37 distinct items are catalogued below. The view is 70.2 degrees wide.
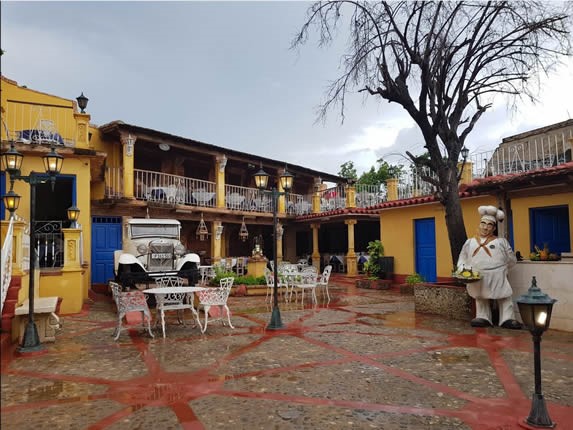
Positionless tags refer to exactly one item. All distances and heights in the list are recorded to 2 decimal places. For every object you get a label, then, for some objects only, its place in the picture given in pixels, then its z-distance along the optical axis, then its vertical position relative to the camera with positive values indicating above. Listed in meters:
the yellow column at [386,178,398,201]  15.80 +2.04
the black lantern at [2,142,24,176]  6.23 +1.33
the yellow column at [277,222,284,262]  19.90 +0.01
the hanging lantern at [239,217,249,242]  17.67 +0.54
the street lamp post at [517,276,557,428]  3.54 -0.77
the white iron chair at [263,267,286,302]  11.43 -1.20
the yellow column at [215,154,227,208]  17.70 +2.87
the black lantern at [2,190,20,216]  7.18 +0.88
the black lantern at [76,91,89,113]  13.16 +4.70
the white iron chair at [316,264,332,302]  11.32 -1.04
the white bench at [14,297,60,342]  6.39 -1.15
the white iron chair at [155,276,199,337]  7.28 -1.11
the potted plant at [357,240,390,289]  14.62 -1.09
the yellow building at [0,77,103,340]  9.34 +2.05
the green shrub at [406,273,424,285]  13.01 -1.25
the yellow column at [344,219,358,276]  18.06 -0.57
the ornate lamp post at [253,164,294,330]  7.61 +0.99
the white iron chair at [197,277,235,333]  7.55 -0.99
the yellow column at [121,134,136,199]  14.37 +2.94
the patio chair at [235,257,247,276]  17.60 -0.96
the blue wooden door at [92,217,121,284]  13.62 +0.04
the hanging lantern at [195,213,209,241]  16.54 +0.58
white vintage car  10.41 -0.27
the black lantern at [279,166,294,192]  8.12 +1.25
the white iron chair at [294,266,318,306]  10.68 -1.05
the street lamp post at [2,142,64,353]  6.07 +0.21
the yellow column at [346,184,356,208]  18.33 +1.99
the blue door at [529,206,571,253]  10.58 +0.25
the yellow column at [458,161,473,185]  13.29 +2.19
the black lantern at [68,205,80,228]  10.45 +0.81
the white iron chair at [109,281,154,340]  6.91 -0.98
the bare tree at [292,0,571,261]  8.79 +3.83
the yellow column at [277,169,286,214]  20.20 +1.90
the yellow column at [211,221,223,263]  17.41 +0.12
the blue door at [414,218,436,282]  13.68 -0.25
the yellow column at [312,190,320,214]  20.53 +2.01
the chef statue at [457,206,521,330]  7.74 -0.56
